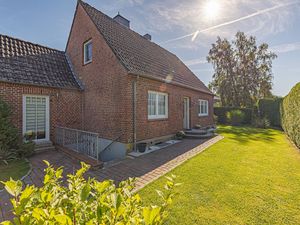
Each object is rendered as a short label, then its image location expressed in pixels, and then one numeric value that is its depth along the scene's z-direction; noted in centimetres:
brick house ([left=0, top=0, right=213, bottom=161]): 792
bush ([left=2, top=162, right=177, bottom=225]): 106
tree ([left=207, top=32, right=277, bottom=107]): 2577
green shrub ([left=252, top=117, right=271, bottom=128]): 1841
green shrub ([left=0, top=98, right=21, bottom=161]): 661
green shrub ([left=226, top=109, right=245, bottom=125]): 2074
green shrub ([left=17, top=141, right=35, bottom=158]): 712
